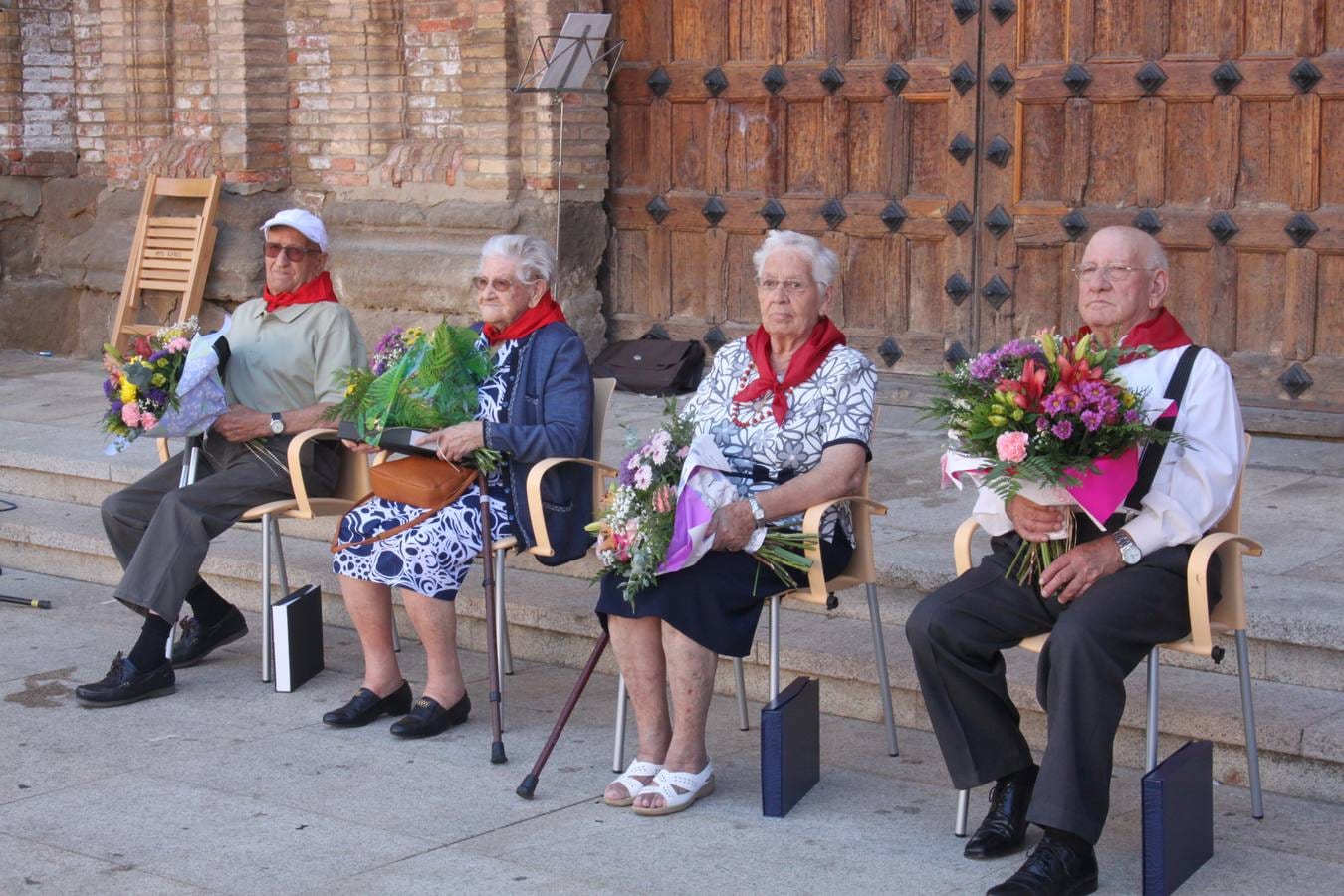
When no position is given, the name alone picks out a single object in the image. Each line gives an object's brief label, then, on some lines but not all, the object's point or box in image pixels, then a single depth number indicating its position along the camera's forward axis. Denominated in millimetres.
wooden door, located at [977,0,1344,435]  6984
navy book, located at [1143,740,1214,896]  3768
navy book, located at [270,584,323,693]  5578
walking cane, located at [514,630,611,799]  4582
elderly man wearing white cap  5559
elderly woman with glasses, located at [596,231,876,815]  4469
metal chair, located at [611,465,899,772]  4555
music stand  8578
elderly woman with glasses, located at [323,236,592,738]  5129
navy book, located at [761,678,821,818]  4336
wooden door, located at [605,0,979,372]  8023
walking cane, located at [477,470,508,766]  4871
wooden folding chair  10055
